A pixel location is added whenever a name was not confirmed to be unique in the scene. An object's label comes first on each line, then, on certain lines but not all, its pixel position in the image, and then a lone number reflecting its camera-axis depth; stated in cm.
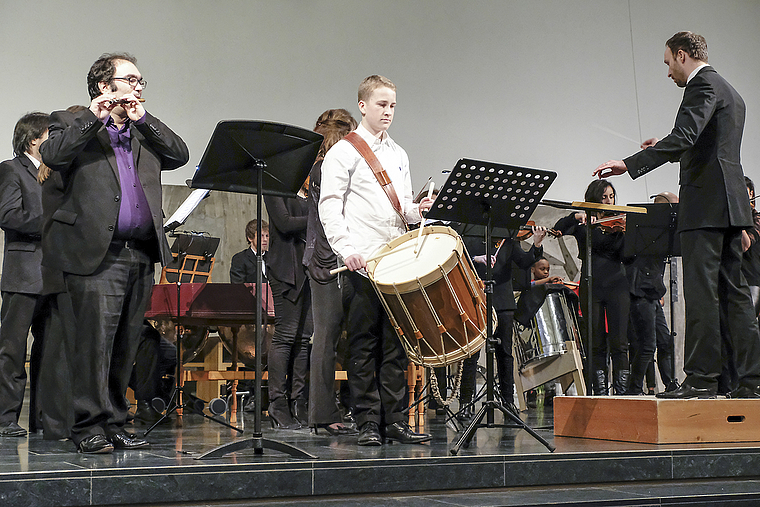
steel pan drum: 577
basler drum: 326
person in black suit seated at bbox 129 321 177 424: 492
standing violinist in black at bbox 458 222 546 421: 532
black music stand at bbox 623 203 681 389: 520
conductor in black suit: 377
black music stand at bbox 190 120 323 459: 295
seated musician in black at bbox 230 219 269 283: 674
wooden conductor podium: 351
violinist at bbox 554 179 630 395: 582
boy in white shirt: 349
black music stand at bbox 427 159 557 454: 323
